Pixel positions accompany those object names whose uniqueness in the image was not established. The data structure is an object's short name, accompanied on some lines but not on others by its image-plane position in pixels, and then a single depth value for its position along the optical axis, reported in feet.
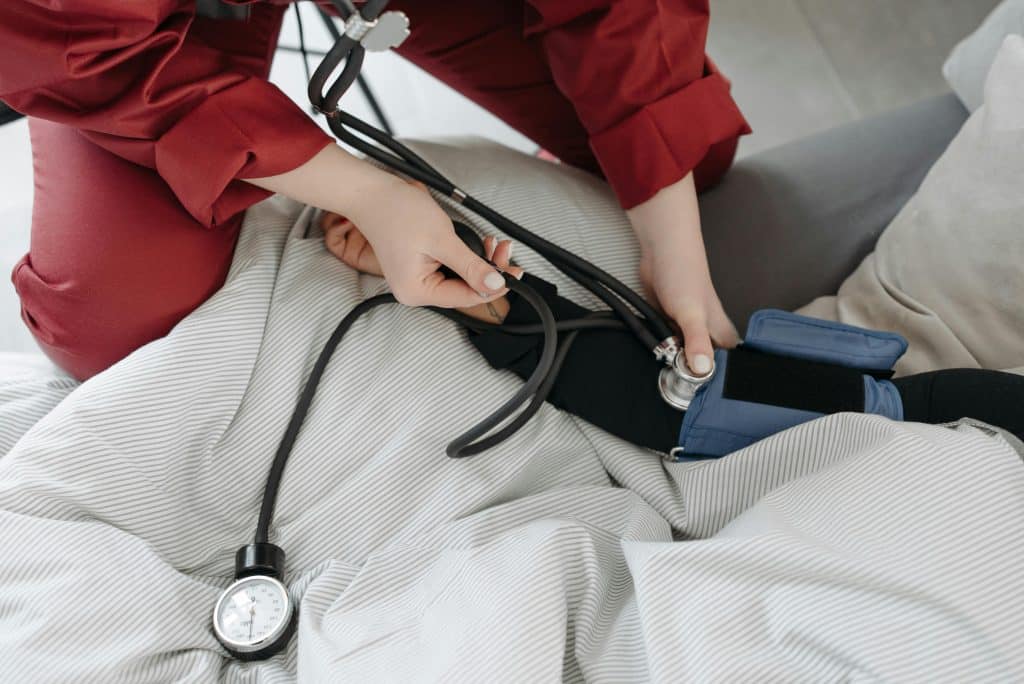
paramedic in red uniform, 2.25
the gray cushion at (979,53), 3.01
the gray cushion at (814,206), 3.09
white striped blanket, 1.78
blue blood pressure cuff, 2.35
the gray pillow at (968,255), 2.49
